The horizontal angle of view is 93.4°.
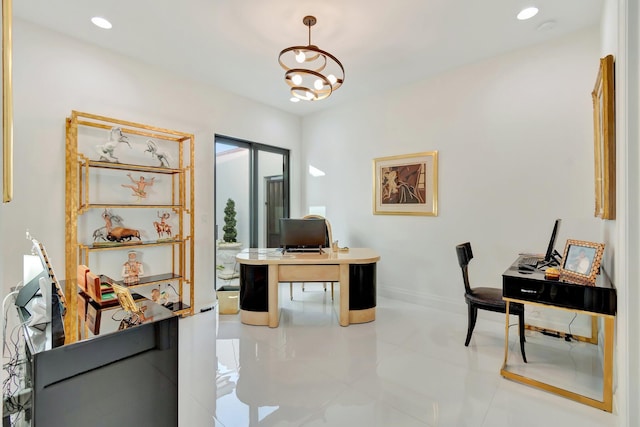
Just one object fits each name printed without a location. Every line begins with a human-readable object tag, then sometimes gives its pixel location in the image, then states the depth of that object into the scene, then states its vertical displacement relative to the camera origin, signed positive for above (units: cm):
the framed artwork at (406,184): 383 +39
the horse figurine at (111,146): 295 +67
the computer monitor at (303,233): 368 -24
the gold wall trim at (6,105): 78 +29
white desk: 321 -71
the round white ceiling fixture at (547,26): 271 +171
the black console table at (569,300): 184 -58
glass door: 430 +32
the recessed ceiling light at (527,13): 254 +171
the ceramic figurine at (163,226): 355 -14
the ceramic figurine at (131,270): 327 -61
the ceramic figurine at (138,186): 335 +31
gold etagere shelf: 276 +33
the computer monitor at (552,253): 238 -34
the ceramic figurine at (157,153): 326 +68
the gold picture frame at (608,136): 192 +49
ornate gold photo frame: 193 -34
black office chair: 244 -75
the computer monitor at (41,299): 110 -35
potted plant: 427 -47
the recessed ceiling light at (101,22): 265 +173
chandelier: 250 +131
